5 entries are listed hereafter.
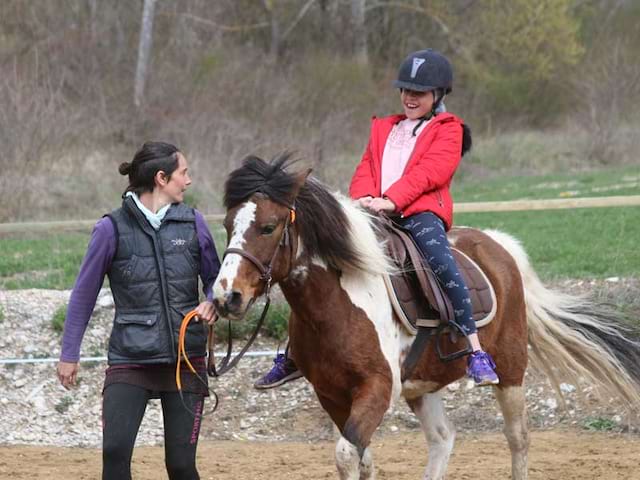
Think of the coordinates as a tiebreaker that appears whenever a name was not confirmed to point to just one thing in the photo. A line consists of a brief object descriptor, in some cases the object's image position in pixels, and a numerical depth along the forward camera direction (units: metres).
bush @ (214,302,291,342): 15.97
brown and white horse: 7.84
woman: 8.05
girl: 9.54
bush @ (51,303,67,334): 16.33
